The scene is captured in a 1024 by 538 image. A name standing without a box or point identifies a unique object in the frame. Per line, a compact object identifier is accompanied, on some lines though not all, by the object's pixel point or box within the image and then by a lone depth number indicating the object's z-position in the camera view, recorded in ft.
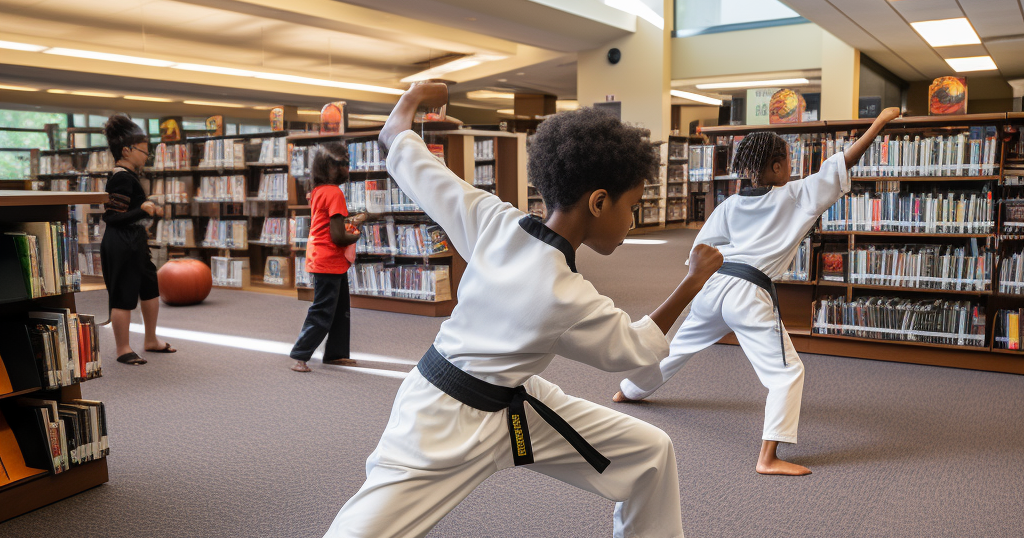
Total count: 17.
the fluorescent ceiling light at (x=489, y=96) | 68.13
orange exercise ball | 23.97
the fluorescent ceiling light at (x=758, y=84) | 49.96
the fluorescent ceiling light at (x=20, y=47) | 35.53
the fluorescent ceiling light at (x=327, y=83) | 46.46
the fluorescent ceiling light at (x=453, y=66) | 54.87
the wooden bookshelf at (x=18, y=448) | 8.73
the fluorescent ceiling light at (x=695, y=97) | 57.94
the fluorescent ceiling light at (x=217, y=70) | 41.68
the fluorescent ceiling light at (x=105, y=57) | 37.47
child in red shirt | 15.28
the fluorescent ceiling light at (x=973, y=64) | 43.90
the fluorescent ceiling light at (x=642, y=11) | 46.19
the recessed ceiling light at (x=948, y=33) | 32.40
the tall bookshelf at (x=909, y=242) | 15.47
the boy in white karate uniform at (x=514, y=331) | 4.98
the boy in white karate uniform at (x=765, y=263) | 10.18
